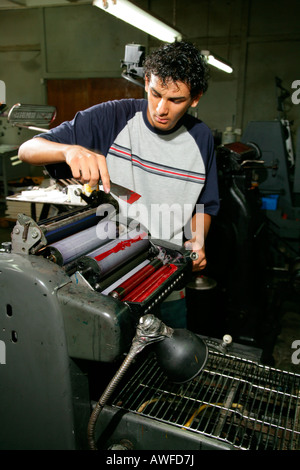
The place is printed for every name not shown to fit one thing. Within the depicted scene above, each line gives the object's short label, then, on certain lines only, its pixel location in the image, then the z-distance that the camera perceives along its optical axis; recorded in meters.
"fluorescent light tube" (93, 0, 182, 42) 2.47
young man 1.42
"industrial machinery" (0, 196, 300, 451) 0.89
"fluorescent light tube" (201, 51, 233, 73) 3.95
